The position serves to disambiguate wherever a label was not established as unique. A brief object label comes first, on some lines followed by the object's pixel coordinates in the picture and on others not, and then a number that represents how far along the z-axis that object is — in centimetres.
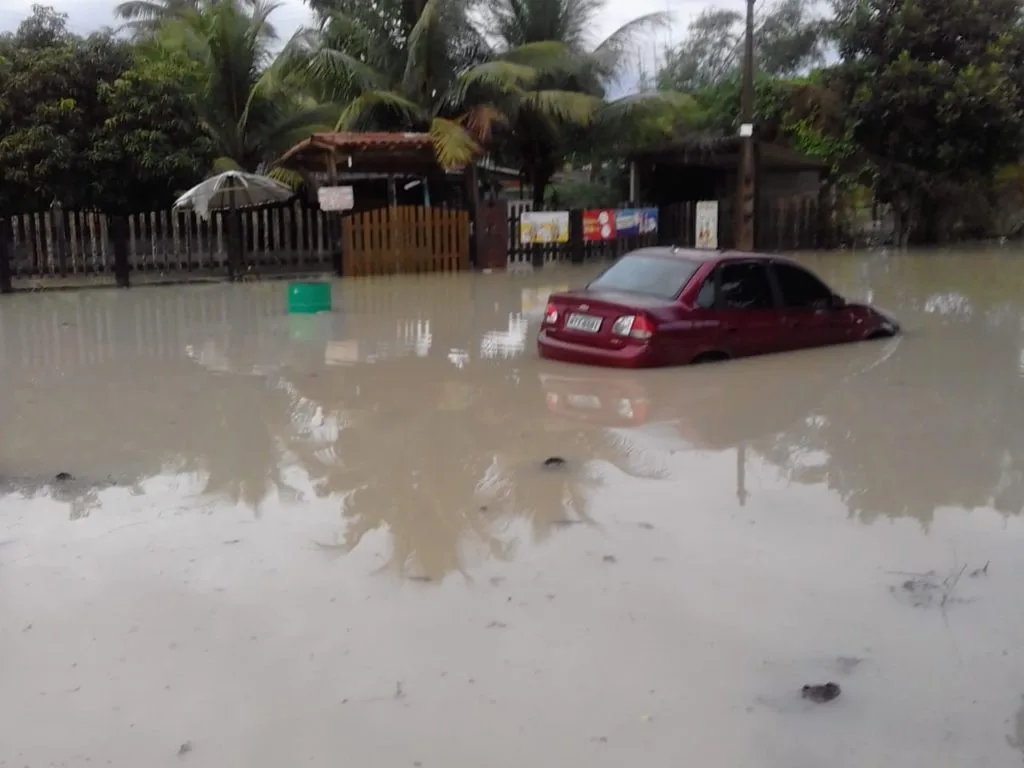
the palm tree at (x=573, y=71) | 2616
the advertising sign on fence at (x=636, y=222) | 2578
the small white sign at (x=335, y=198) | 2106
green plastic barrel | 1562
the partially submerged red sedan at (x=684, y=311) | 1018
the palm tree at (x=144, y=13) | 3019
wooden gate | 2184
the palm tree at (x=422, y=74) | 2366
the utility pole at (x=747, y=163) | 2159
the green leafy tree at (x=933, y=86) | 2628
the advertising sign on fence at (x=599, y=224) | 2506
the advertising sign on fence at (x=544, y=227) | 2422
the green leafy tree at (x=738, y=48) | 3659
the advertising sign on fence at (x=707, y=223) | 2609
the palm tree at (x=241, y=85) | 2391
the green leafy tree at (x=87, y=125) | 2066
